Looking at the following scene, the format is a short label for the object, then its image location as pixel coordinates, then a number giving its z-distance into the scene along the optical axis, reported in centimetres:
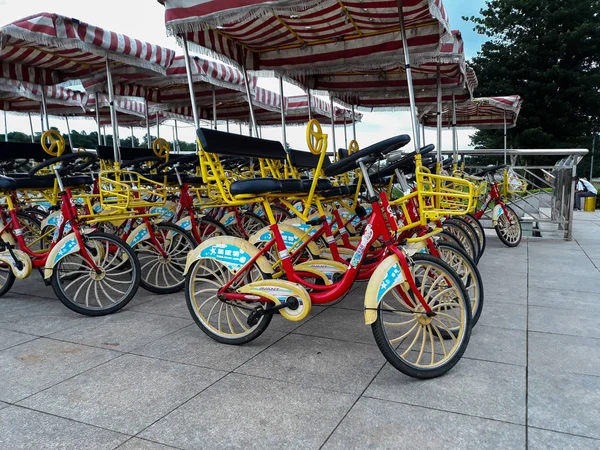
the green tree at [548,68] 2152
